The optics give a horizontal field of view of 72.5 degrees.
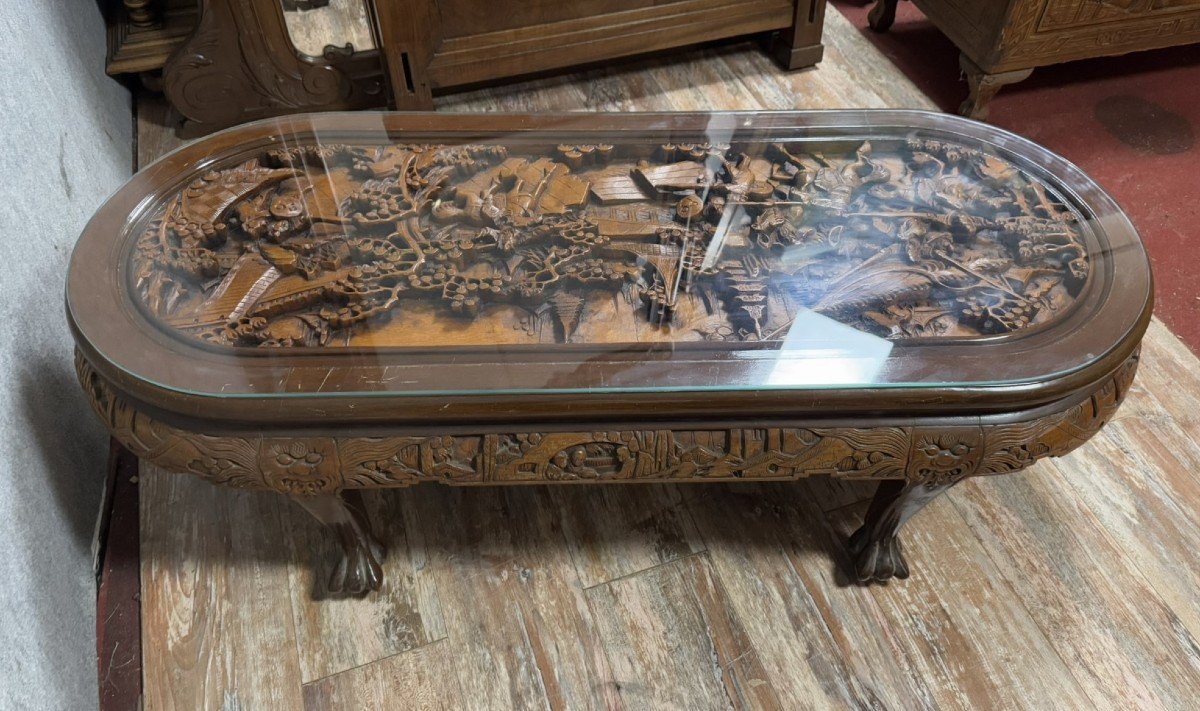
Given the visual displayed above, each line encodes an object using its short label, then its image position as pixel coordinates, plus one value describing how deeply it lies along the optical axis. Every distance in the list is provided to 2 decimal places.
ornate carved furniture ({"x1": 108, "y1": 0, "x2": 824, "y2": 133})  1.95
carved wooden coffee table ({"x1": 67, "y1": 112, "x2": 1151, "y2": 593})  0.99
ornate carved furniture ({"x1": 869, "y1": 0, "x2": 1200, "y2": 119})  1.99
